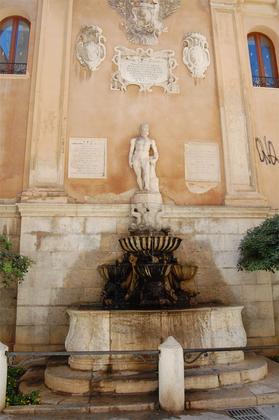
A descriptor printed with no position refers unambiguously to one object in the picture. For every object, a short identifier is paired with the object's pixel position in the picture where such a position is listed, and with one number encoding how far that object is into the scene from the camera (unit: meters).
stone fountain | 5.04
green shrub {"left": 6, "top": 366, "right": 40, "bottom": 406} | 4.71
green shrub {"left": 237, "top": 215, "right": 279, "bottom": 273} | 6.50
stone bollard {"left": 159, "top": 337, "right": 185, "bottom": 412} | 4.39
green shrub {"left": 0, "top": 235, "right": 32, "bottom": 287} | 6.19
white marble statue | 8.15
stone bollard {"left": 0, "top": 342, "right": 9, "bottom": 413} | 4.46
